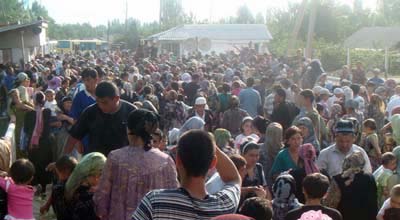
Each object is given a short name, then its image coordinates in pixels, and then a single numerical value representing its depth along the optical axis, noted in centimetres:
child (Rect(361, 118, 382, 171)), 887
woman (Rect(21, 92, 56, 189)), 1026
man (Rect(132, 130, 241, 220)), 324
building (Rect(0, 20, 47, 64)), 2723
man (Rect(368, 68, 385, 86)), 1563
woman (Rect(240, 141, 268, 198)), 617
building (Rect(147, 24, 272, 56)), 4512
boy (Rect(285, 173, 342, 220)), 507
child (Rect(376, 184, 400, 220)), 515
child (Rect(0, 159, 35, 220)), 547
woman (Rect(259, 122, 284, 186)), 750
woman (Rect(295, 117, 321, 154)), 827
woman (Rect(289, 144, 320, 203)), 618
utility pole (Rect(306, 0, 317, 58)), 2916
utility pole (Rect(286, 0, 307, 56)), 2960
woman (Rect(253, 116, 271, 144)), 898
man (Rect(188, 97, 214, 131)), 1130
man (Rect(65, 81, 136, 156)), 580
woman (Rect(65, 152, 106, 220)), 477
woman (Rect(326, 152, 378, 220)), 592
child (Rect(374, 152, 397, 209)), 689
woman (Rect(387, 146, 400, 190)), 679
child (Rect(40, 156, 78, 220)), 499
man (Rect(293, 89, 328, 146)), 899
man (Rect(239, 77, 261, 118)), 1304
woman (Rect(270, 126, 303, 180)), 674
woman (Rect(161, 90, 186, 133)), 1230
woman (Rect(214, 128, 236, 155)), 709
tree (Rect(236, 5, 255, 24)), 9385
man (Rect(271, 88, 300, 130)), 1042
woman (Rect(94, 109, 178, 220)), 441
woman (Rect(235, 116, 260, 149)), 877
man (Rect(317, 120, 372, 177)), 678
